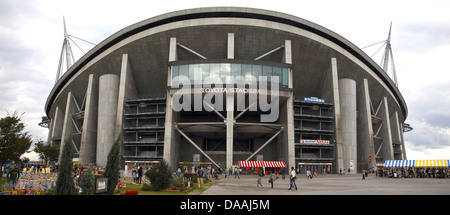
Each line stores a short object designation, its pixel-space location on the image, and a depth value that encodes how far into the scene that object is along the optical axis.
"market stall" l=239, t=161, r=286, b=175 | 50.43
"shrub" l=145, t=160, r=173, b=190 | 21.66
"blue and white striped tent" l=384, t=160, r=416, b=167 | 47.02
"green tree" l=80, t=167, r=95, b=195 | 15.34
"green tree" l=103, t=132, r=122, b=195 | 16.09
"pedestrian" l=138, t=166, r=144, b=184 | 28.28
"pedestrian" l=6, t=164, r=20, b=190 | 21.23
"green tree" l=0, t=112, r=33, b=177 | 30.65
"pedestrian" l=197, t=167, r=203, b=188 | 24.53
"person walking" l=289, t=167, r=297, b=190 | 21.63
